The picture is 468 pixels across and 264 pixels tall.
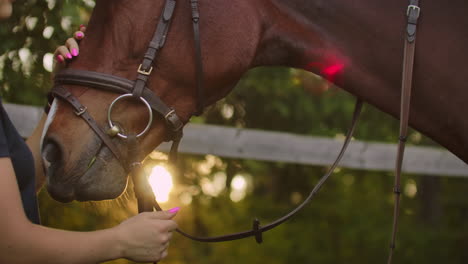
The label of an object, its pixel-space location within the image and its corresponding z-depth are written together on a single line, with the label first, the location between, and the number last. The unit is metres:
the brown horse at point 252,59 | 1.88
